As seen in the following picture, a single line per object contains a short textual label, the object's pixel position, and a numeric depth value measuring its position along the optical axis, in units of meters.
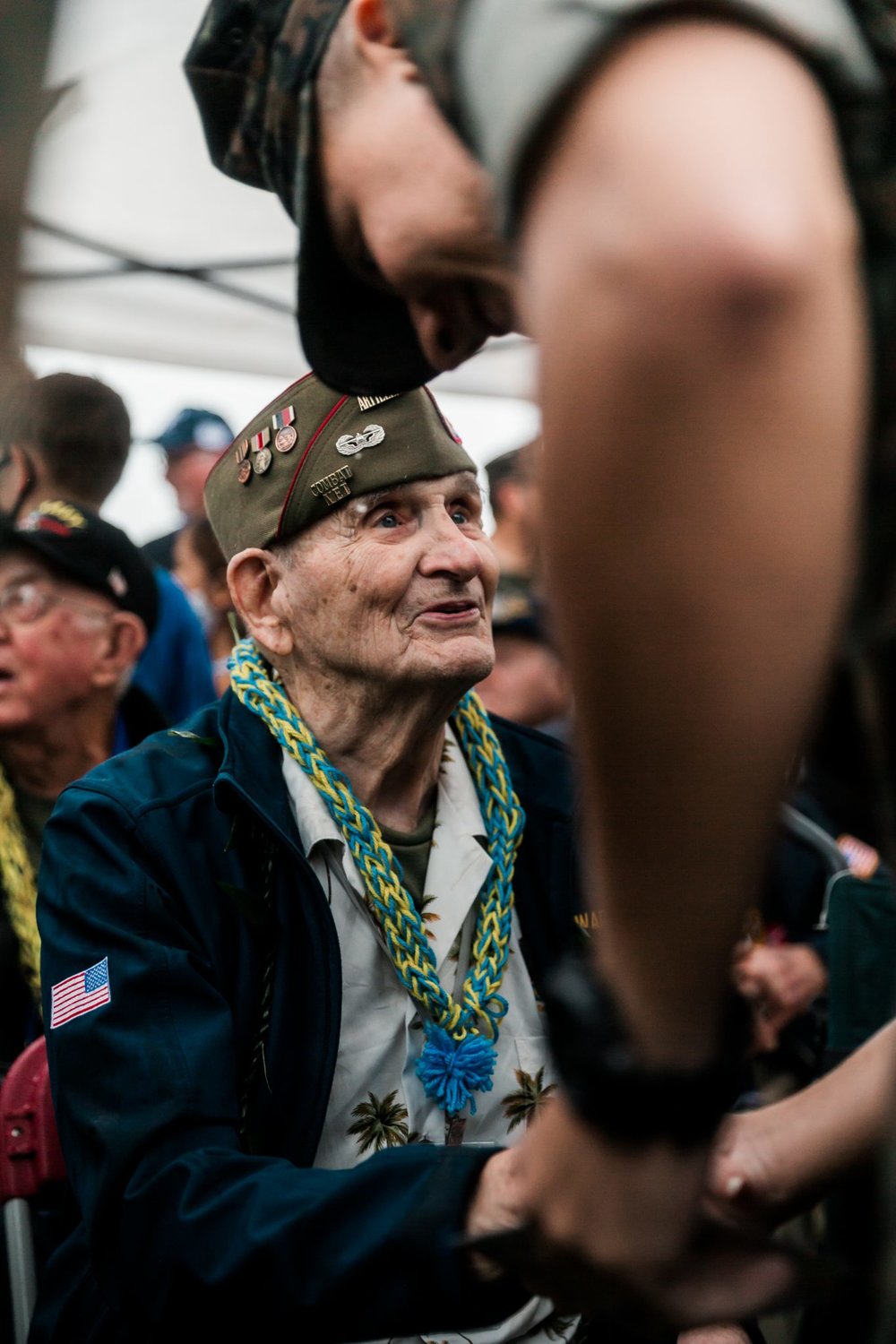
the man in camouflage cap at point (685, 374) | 0.53
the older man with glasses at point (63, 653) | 3.31
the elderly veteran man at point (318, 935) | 1.34
